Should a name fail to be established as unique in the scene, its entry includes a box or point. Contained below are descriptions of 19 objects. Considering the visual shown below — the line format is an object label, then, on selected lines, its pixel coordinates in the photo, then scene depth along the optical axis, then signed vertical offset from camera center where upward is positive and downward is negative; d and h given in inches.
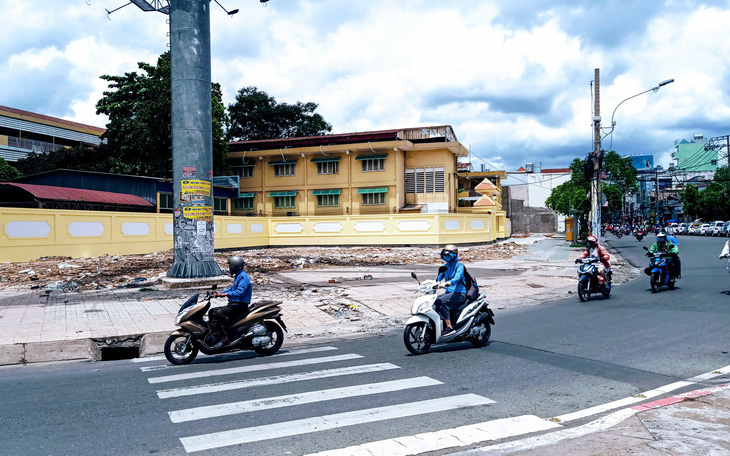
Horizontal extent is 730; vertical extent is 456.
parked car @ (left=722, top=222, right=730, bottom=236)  2210.4 -24.4
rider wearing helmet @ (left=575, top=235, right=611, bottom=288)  524.1 -31.4
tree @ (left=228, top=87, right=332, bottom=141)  2122.3 +436.9
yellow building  1499.8 +159.9
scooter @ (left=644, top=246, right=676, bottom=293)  562.6 -49.0
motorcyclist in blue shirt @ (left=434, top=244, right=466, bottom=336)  303.3 -33.4
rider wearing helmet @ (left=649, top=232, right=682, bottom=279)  568.1 -27.0
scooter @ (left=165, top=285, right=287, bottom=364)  286.0 -54.0
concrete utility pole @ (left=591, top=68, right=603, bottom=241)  1026.7 +127.0
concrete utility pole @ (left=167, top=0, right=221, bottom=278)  561.0 +95.3
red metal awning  949.2 +73.7
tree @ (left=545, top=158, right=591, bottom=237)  1611.7 +95.4
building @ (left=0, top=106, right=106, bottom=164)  1788.9 +355.0
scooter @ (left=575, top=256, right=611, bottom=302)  517.0 -51.7
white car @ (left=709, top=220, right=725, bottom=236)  2309.3 -20.7
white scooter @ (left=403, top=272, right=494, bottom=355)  296.7 -53.0
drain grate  345.7 -76.4
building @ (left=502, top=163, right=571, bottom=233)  2578.7 +137.1
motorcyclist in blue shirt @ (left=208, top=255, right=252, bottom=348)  293.3 -39.5
